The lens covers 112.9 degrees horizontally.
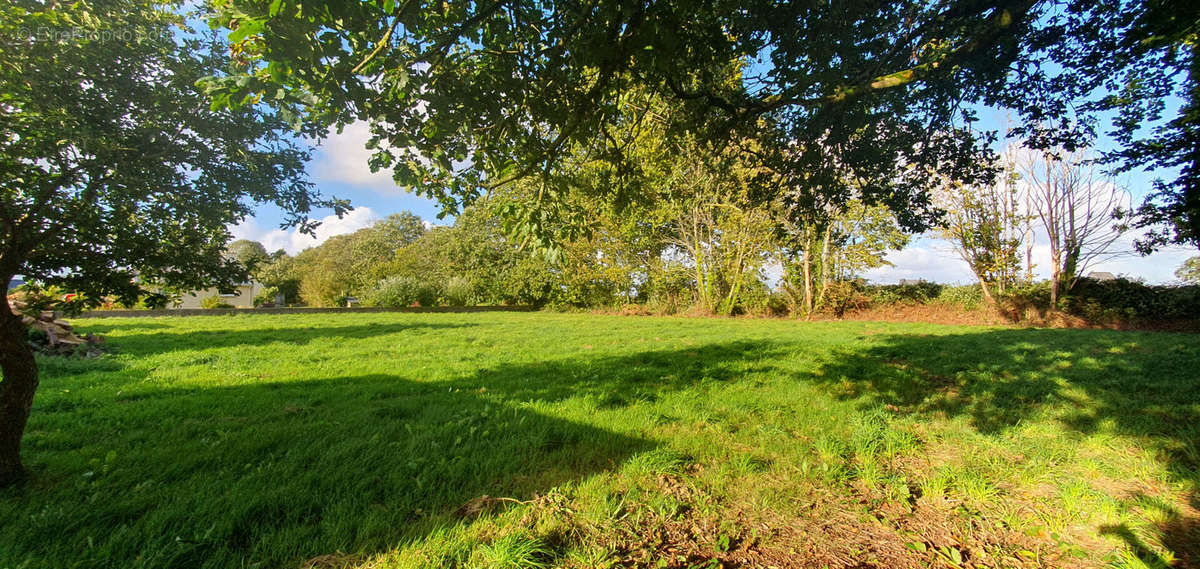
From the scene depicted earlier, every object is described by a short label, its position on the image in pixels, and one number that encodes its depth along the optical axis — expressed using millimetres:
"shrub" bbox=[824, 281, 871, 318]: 16516
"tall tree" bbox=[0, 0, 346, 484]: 2611
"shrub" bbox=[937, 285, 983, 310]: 14898
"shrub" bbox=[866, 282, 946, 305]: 16484
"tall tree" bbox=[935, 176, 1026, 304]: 13719
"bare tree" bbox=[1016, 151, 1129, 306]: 13102
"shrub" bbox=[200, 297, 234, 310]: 18656
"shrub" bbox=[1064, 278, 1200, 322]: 12000
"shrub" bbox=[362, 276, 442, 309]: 21562
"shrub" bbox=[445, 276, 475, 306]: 23328
